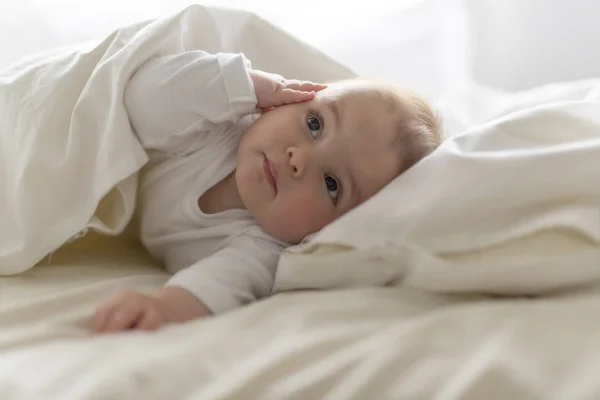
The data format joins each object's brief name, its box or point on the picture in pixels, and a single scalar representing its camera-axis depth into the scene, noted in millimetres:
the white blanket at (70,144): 872
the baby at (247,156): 864
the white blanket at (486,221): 658
